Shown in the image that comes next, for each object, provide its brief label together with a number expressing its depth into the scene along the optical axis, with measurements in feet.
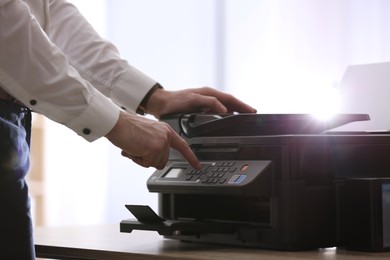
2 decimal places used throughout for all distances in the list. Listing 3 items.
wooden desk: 5.27
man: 5.27
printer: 5.40
